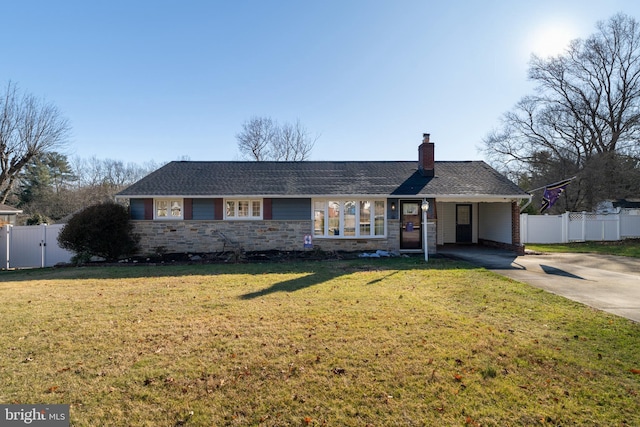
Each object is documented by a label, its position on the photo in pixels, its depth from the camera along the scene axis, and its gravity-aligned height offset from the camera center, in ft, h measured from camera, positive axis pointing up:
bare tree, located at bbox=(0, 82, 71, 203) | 74.79 +18.03
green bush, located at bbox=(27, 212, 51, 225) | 65.42 -0.76
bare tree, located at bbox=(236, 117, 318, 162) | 118.01 +27.04
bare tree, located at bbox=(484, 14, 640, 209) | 78.54 +22.37
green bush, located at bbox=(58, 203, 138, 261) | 39.04 -2.14
